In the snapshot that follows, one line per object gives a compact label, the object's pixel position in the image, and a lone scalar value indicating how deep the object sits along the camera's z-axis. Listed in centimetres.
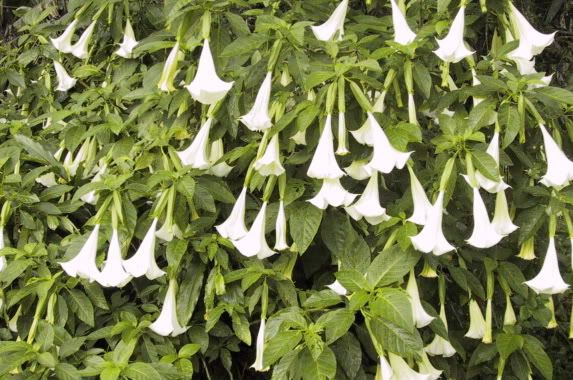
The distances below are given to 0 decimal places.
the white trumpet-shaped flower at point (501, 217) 194
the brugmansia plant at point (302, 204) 186
